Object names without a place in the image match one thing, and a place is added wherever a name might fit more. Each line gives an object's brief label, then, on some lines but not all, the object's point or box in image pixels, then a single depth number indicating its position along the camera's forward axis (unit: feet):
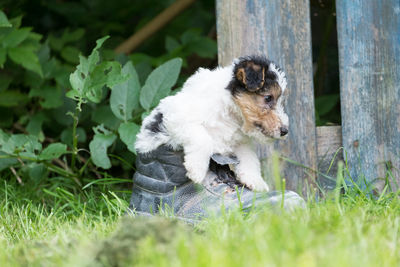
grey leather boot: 20.76
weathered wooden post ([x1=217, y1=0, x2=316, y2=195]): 24.53
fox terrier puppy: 20.35
